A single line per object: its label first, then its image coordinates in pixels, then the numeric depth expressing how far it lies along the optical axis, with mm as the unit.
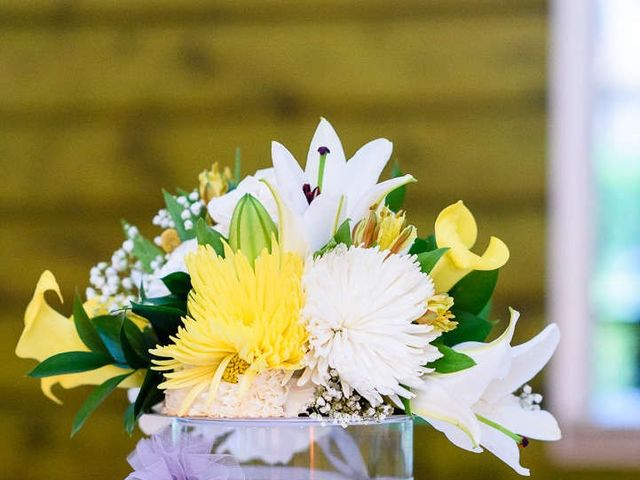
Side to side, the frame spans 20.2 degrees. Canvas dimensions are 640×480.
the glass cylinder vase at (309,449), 1419
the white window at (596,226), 2821
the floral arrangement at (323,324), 1374
